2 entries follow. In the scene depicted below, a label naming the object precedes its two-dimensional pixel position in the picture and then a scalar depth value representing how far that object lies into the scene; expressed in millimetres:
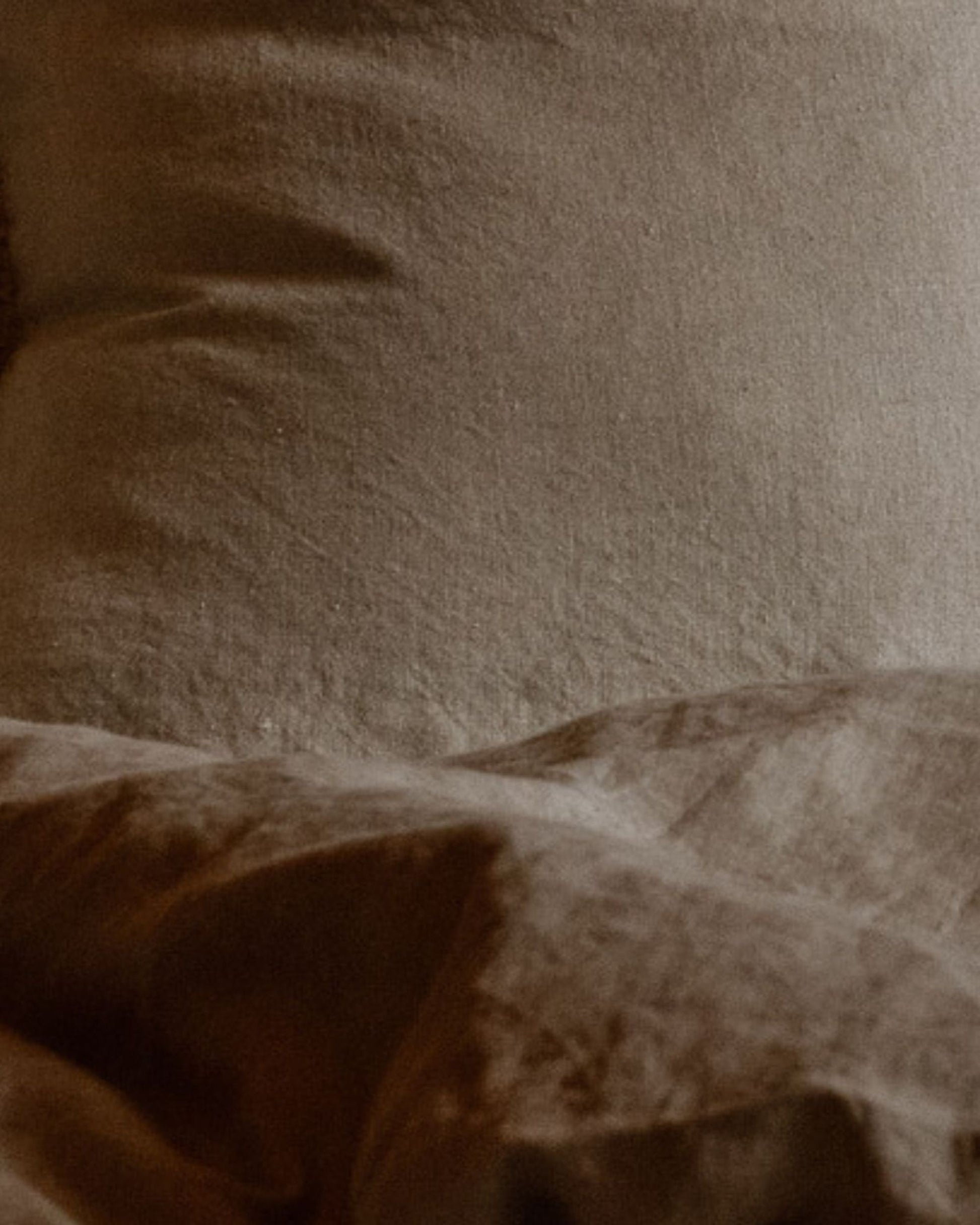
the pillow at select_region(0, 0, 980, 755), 1248
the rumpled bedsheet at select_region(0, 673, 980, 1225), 828
